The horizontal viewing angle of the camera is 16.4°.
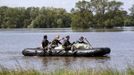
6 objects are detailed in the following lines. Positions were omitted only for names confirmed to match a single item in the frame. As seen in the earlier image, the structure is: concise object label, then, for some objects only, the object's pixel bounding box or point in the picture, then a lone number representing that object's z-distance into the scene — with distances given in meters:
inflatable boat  28.08
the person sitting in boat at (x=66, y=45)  28.62
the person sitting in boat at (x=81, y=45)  28.72
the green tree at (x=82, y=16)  116.19
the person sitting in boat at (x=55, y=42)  29.44
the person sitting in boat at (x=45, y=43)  29.27
